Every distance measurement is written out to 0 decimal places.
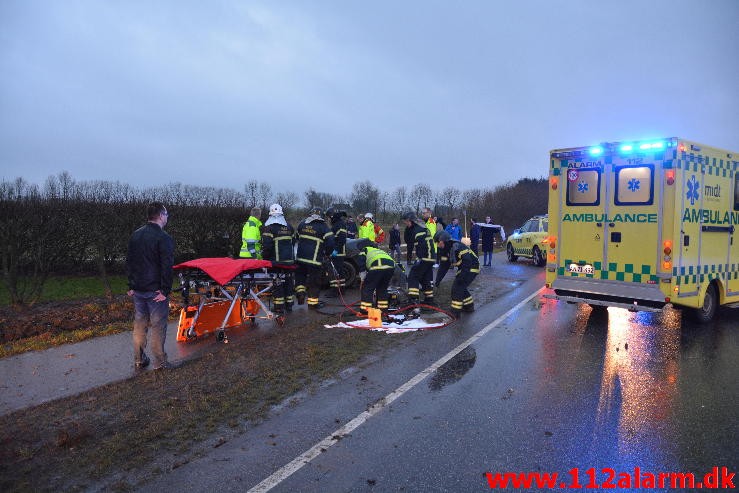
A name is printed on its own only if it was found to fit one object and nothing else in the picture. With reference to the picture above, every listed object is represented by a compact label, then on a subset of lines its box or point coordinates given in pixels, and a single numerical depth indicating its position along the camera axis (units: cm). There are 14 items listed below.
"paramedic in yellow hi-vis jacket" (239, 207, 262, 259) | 1046
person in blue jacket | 1575
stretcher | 685
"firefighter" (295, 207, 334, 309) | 930
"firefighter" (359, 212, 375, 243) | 1538
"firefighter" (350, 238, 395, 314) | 860
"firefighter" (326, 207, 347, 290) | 1093
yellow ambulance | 723
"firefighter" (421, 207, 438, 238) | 1226
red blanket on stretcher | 667
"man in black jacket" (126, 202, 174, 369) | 575
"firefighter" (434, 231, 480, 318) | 920
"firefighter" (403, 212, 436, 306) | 968
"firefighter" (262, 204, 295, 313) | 902
